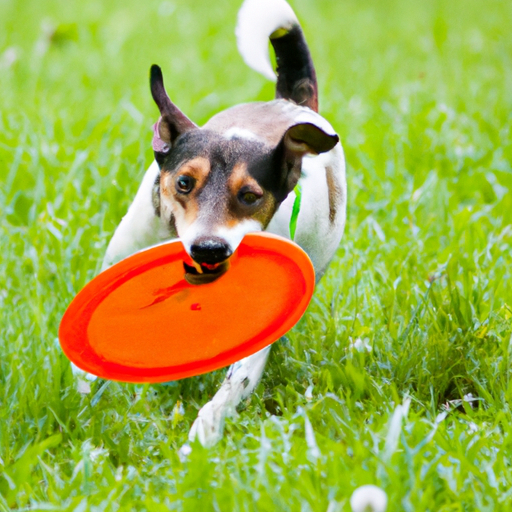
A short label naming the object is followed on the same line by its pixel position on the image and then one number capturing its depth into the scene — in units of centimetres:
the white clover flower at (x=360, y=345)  570
